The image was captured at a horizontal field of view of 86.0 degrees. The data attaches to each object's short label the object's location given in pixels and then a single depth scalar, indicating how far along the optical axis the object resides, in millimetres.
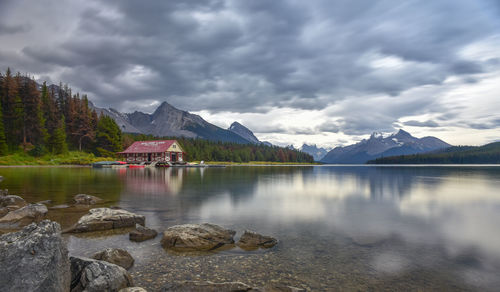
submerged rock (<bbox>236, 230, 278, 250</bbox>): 11773
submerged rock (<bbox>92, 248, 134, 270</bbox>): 9180
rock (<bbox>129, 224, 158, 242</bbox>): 12430
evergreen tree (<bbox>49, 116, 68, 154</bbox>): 95250
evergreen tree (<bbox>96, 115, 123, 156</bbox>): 115562
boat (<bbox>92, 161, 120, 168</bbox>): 90812
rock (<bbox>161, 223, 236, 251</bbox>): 11383
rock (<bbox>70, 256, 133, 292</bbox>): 7071
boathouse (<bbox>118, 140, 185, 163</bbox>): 112688
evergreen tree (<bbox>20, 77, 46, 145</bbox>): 98125
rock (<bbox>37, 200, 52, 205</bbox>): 21062
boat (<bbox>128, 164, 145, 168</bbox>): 100300
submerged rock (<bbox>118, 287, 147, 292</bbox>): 6684
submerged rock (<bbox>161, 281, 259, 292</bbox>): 7145
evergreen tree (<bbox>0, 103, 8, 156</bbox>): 79800
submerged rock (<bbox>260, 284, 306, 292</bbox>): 7519
